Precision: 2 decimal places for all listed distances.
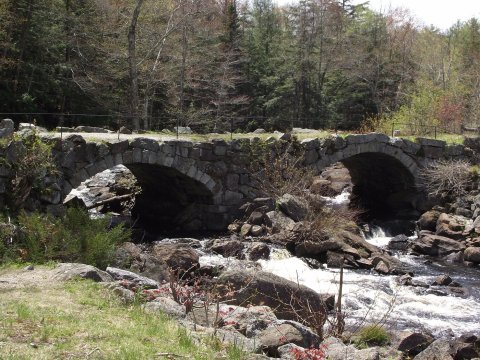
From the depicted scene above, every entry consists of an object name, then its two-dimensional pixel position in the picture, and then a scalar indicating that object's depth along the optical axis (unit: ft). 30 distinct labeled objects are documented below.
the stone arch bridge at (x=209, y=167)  55.16
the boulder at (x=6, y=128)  48.30
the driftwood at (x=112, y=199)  75.92
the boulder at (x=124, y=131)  64.59
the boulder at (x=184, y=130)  78.95
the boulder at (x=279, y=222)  60.70
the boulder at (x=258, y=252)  54.13
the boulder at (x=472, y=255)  57.76
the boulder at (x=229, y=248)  54.75
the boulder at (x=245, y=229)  61.77
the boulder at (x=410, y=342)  32.09
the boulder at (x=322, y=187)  85.33
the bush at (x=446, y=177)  76.07
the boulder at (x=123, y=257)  36.50
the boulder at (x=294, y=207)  62.59
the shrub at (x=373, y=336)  31.83
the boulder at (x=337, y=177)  92.84
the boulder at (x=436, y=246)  61.62
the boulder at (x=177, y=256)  46.01
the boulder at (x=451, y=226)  65.31
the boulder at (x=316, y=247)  56.03
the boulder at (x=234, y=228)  63.98
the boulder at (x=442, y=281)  49.34
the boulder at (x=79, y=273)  28.25
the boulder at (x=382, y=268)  52.78
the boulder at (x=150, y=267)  38.06
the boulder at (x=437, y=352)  27.63
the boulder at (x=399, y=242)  65.87
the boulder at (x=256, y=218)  63.57
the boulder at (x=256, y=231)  61.46
